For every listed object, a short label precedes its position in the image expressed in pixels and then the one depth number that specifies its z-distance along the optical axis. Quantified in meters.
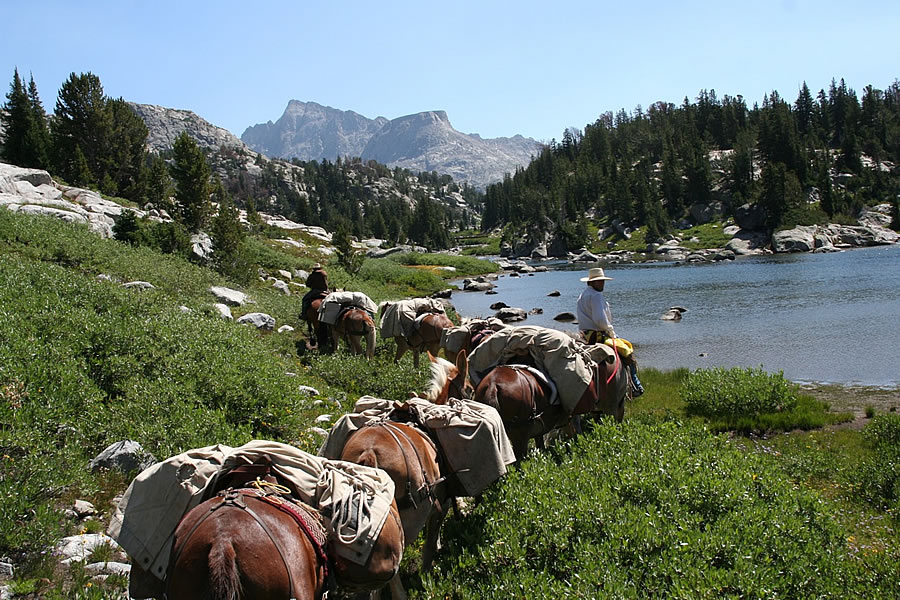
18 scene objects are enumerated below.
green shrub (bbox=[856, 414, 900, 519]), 7.62
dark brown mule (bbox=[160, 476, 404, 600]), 3.05
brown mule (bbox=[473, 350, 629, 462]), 7.57
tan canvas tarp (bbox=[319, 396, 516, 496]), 5.76
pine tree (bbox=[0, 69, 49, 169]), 45.53
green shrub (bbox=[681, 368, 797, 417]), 12.77
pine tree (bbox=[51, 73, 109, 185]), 42.44
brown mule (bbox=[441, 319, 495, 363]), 10.91
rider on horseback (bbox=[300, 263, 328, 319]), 16.25
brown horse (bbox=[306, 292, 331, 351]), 15.50
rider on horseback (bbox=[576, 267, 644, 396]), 10.65
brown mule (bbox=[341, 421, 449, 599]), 4.88
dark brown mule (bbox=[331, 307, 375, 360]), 14.61
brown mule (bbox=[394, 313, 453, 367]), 14.66
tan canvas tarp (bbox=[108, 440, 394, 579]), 3.72
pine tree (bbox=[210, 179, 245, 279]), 24.69
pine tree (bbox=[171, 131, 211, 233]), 32.00
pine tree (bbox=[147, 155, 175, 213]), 36.94
